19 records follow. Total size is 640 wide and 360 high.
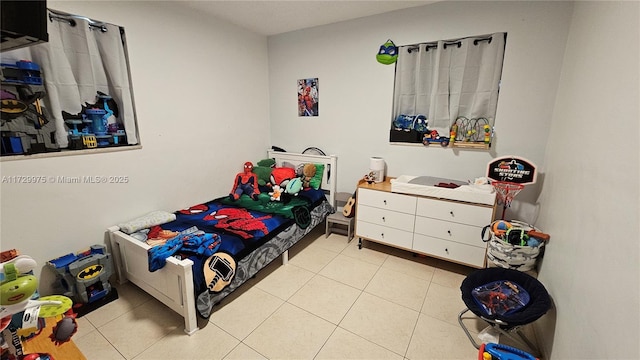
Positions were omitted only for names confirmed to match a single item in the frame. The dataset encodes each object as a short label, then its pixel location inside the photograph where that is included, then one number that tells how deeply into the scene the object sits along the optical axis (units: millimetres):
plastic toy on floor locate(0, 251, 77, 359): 853
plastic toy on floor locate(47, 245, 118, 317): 1916
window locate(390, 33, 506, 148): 2457
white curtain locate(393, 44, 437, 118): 2697
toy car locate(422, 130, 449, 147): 2697
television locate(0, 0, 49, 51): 677
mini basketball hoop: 2115
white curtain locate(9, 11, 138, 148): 1854
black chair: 1462
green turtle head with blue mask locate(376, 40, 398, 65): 2746
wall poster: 3402
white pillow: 2195
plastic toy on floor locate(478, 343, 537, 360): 1299
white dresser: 2340
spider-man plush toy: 3137
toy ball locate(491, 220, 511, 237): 1993
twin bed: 1795
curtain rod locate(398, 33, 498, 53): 2422
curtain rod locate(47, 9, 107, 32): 1839
